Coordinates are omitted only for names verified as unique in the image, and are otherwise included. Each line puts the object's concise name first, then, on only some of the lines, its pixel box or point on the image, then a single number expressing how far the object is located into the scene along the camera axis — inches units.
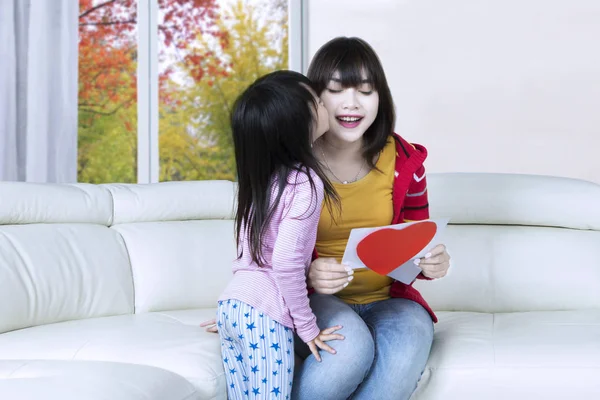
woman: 62.1
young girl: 59.6
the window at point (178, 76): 178.7
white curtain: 134.8
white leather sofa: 66.9
